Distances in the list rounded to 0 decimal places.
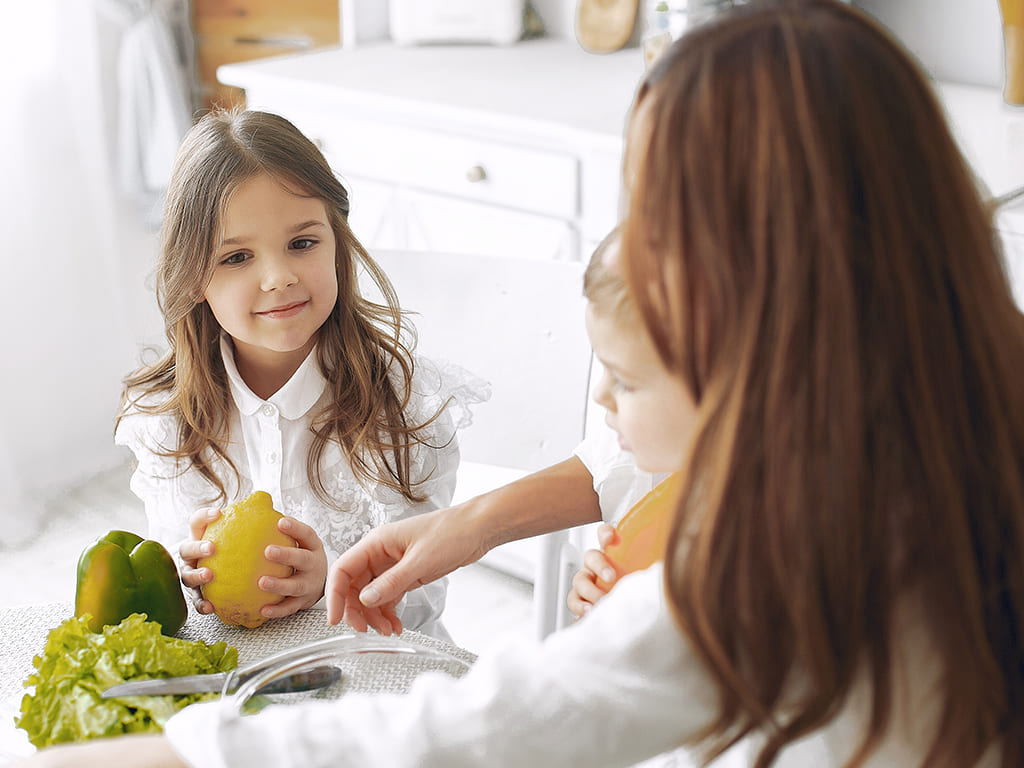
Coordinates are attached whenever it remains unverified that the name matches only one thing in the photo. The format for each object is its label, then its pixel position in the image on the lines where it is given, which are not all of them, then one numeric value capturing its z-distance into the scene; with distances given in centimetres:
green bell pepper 80
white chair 131
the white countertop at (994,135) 138
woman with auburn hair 47
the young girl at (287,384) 112
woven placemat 69
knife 63
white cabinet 175
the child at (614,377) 57
